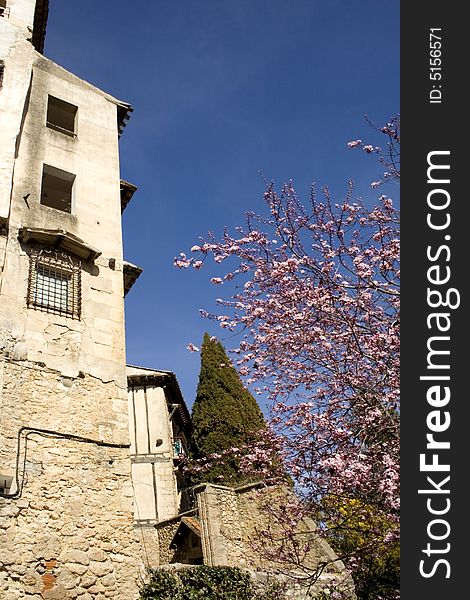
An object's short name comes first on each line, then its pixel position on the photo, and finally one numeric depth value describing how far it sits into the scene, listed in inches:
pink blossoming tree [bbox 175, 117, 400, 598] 283.6
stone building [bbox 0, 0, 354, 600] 358.3
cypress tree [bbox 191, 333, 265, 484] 783.7
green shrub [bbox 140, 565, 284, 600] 399.2
